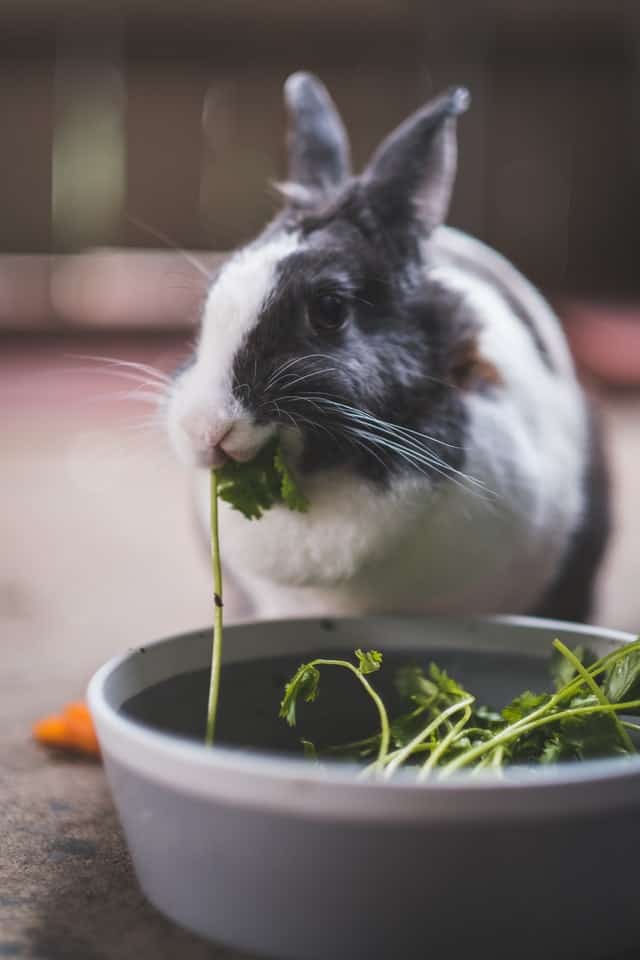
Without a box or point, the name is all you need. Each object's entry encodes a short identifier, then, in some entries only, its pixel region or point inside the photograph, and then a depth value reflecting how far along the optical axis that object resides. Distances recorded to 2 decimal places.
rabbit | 0.96
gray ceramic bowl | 0.64
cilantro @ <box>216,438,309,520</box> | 0.96
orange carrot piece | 1.12
